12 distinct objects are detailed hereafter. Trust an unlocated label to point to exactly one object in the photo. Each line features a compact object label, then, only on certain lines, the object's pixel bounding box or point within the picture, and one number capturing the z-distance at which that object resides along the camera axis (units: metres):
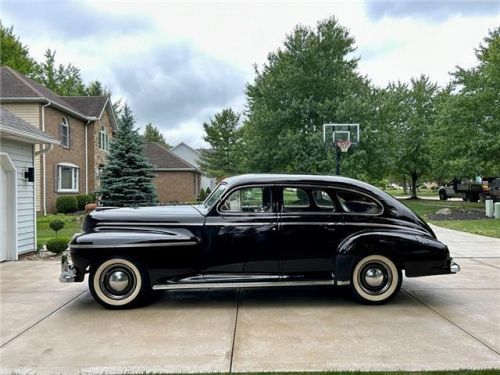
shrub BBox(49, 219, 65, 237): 10.84
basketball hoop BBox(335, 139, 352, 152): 17.21
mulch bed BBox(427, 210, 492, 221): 18.12
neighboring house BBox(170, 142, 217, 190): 58.66
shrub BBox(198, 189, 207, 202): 34.55
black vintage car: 5.17
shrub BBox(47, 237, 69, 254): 8.98
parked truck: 24.22
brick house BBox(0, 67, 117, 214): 20.14
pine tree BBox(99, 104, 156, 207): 18.28
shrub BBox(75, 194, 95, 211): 22.64
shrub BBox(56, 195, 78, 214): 20.94
